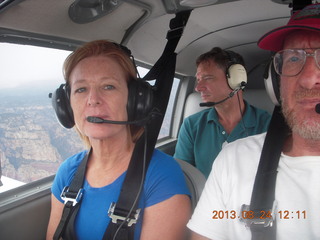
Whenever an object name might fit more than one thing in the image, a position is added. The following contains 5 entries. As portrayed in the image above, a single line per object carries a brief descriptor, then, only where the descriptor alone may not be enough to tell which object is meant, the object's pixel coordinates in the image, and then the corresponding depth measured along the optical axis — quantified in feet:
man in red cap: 3.23
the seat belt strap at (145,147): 4.11
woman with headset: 4.22
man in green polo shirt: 7.04
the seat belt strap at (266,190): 3.23
